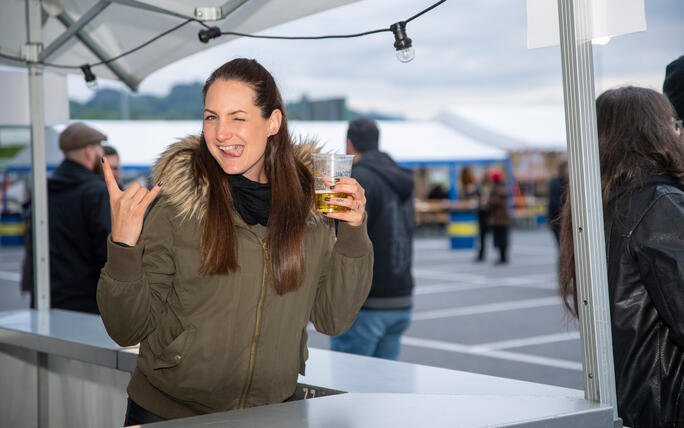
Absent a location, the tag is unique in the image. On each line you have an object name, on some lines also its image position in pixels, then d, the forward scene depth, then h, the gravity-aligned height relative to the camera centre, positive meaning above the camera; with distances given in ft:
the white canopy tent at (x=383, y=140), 60.59 +10.09
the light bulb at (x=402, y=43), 9.09 +2.51
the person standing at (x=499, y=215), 51.78 +1.72
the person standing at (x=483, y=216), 55.16 +1.82
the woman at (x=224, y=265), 6.84 -0.12
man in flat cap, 15.20 +0.58
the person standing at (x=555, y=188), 33.83 +2.26
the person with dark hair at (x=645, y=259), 7.38 -0.28
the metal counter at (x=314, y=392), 6.52 -1.58
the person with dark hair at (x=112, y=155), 16.58 +2.41
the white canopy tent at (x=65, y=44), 13.24 +4.16
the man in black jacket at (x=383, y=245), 15.93 -0.02
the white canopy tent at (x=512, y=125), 79.00 +13.00
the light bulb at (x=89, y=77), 14.87 +3.77
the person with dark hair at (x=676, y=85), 9.69 +1.93
